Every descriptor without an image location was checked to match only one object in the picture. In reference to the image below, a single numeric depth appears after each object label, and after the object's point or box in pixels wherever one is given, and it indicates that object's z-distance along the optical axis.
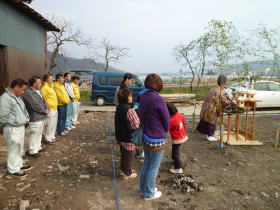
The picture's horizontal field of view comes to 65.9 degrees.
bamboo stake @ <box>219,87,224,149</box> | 5.34
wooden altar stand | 5.35
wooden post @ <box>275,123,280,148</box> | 5.60
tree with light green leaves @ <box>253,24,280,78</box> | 10.87
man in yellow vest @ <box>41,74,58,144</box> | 5.28
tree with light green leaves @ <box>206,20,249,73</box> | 6.62
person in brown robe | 5.40
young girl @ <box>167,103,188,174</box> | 4.01
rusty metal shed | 5.96
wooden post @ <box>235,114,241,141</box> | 5.72
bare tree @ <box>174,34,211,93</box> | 15.88
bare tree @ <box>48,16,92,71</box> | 21.42
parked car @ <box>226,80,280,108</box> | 10.82
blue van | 12.30
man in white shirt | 6.77
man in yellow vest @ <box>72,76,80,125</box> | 7.54
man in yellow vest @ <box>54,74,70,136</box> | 5.97
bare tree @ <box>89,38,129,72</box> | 24.34
